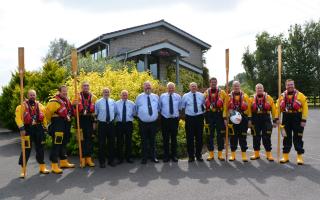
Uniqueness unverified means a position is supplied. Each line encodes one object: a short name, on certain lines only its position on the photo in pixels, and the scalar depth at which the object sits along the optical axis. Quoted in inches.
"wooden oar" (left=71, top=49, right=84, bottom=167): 258.2
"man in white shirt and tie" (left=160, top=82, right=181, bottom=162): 274.7
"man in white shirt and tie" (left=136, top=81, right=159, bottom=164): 272.5
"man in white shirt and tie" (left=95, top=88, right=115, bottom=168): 265.7
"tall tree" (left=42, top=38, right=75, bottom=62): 2038.1
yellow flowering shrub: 335.4
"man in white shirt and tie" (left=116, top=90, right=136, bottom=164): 272.9
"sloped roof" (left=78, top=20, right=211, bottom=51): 730.4
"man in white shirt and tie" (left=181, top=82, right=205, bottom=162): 272.0
